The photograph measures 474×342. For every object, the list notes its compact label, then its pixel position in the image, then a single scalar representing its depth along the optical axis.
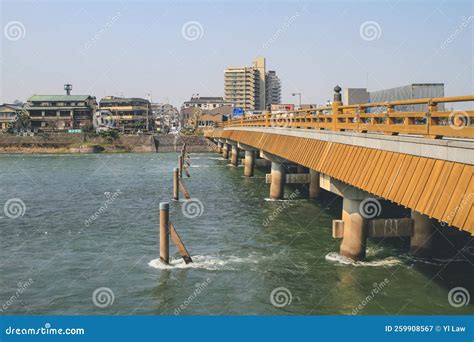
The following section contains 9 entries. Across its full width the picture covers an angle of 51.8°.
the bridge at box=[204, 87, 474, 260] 10.26
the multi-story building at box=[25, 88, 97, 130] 123.81
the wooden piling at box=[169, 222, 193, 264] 19.12
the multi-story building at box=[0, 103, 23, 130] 128.50
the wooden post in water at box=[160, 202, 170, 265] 18.79
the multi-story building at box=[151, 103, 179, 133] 155.18
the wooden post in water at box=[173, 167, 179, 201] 37.53
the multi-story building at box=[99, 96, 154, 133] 136.88
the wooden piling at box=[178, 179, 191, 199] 38.22
